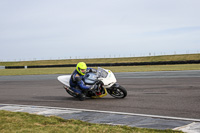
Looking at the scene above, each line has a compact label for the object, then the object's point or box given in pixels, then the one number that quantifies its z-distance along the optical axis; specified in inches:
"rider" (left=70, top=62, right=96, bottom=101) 388.8
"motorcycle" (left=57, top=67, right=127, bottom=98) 379.2
